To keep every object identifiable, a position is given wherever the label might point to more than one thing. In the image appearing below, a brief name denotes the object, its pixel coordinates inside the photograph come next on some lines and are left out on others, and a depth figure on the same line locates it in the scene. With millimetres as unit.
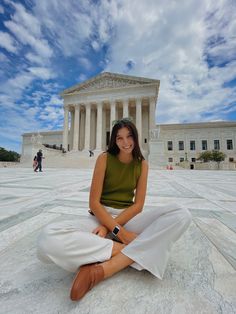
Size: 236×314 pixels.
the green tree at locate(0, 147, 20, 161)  37934
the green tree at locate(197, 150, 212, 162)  30989
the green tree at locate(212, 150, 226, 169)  30500
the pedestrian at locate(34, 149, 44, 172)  10183
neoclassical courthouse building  21944
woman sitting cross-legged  888
